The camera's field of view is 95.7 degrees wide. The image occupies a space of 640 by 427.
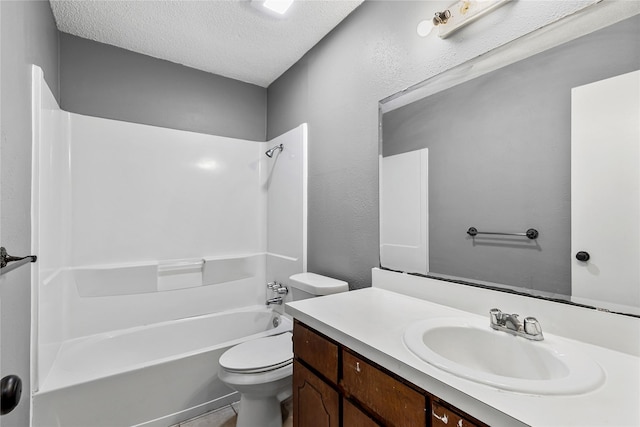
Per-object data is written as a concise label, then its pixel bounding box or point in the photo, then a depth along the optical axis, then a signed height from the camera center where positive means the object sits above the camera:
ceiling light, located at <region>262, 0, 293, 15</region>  1.70 +1.24
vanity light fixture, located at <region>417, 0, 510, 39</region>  1.12 +0.82
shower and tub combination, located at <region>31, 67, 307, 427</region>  1.59 -0.34
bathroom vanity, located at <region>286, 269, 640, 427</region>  0.60 -0.40
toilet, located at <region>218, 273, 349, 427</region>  1.60 -0.90
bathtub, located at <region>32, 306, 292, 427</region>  1.52 -1.00
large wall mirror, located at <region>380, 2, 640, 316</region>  0.84 +0.16
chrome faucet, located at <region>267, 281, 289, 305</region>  2.40 -0.65
